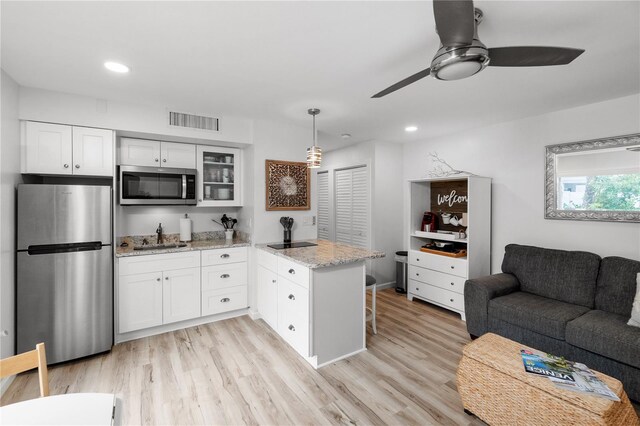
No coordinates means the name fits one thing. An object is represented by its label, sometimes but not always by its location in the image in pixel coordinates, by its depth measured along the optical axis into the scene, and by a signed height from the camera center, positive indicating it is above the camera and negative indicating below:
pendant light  2.95 +0.55
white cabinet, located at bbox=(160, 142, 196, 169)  3.53 +0.69
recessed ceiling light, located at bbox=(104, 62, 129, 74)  2.19 +1.09
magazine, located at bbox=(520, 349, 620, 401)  1.60 -0.96
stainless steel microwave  3.18 +0.29
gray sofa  2.17 -0.87
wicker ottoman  1.53 -1.04
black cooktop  3.33 -0.39
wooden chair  1.20 -0.63
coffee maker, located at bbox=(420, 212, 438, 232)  4.29 -0.15
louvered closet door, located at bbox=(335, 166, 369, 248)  4.95 +0.11
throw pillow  2.22 -0.77
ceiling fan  1.27 +0.81
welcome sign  4.17 +0.22
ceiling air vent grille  3.25 +1.03
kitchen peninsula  2.54 -0.81
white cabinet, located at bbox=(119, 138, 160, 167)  3.32 +0.69
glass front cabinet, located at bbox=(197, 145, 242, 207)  3.74 +0.46
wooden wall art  3.72 +0.35
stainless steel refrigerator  2.49 -0.51
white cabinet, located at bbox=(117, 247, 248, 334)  3.05 -0.84
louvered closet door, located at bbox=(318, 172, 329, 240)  5.94 +0.14
